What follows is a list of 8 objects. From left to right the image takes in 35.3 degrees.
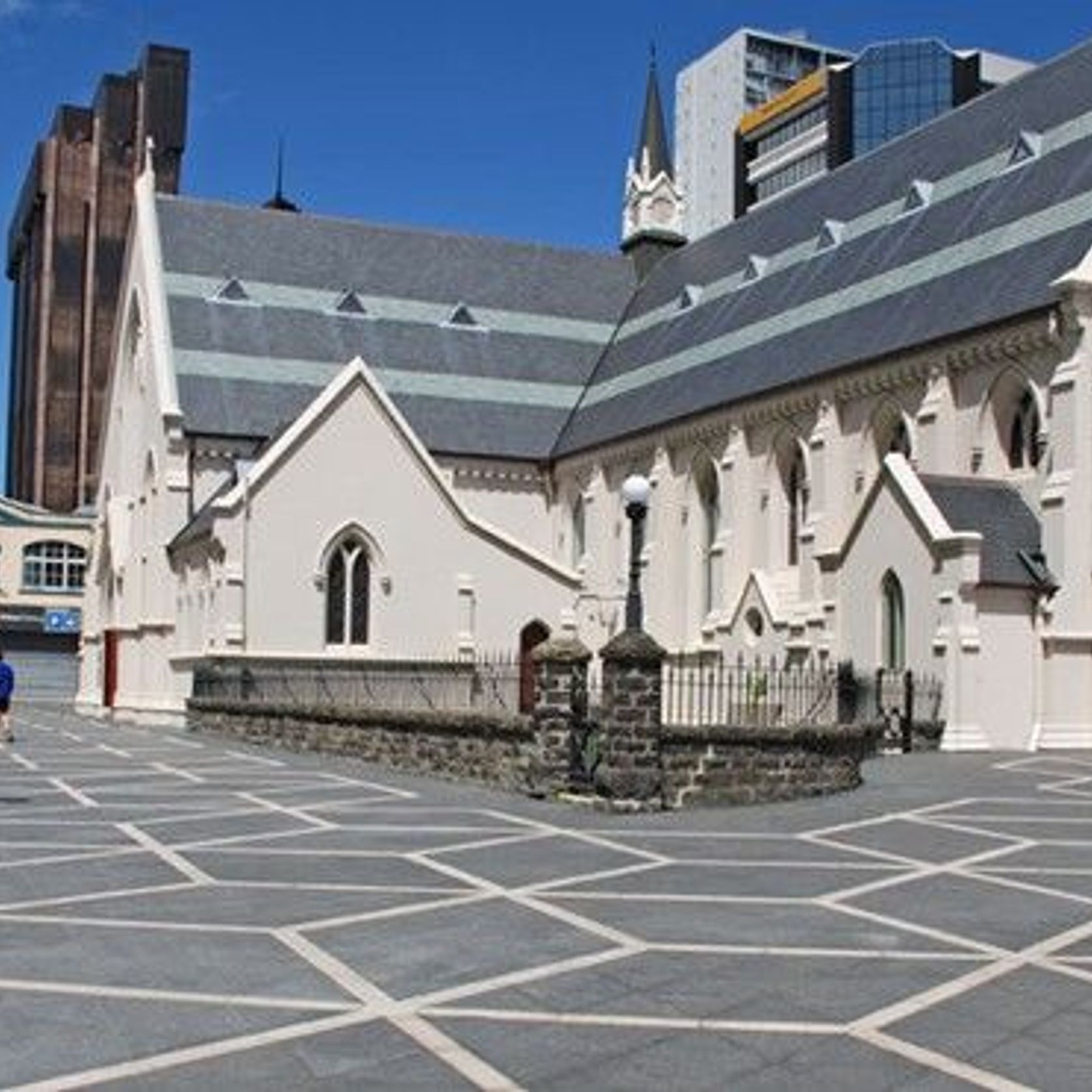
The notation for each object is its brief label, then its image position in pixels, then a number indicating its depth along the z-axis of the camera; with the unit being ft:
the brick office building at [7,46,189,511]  404.57
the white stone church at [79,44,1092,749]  106.32
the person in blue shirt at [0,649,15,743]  104.58
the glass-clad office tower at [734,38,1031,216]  520.83
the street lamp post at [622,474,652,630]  63.57
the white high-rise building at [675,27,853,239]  612.29
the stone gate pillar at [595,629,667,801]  62.08
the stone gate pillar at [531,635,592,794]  65.10
